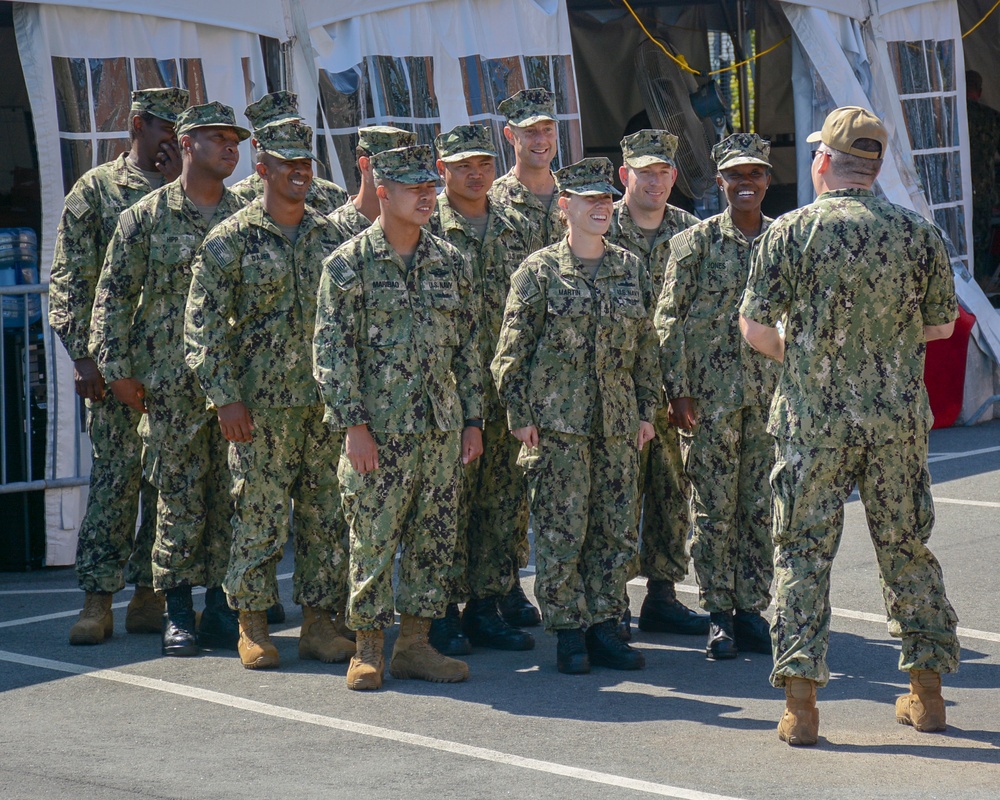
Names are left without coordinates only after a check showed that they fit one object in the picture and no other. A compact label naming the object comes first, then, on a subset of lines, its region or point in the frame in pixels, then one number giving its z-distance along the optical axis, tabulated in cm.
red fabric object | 2334
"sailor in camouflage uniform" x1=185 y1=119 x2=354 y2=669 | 1219
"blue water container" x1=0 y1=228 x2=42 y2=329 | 1773
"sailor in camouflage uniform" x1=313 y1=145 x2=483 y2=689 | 1155
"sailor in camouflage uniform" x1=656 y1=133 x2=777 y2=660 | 1262
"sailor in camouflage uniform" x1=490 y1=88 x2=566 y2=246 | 1382
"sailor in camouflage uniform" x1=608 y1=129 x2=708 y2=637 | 1341
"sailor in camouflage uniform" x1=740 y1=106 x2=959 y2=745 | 997
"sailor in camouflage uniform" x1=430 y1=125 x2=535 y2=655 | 1316
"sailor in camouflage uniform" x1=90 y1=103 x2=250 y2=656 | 1295
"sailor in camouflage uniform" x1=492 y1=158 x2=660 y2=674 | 1202
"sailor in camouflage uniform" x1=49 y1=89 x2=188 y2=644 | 1345
